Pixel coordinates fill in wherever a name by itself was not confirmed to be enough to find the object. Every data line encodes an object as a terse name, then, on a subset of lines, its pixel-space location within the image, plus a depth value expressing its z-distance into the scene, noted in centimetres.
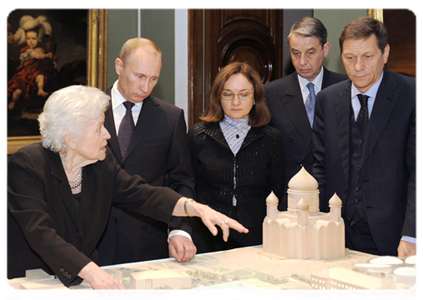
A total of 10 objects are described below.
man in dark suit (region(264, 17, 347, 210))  391
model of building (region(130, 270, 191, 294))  221
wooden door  618
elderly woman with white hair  235
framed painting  534
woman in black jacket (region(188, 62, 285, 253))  354
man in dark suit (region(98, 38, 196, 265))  340
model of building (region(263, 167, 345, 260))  290
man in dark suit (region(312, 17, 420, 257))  312
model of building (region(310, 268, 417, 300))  197
